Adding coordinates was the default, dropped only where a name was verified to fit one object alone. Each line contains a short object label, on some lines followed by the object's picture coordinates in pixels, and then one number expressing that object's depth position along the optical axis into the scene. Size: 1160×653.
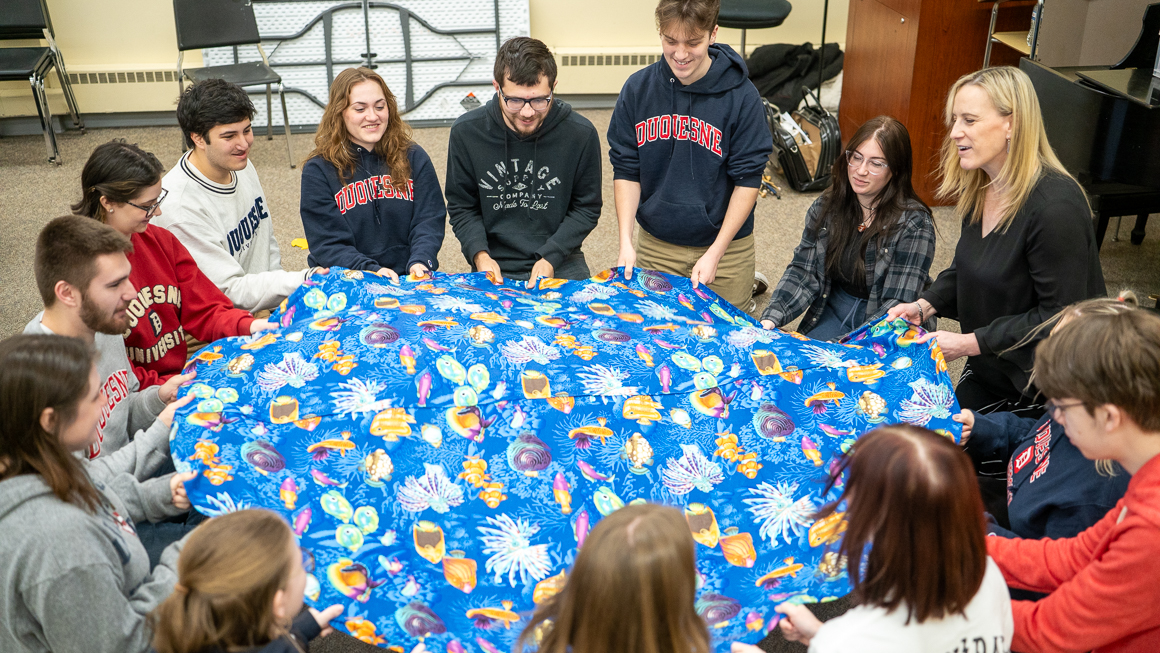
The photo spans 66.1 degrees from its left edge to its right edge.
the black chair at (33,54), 4.74
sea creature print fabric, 1.73
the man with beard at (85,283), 1.92
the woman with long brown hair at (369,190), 2.74
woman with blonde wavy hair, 2.17
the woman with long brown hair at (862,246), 2.51
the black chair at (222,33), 4.90
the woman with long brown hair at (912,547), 1.28
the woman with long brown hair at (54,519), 1.42
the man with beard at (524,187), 2.83
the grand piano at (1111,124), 2.97
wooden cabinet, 4.15
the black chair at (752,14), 4.83
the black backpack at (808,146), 4.66
